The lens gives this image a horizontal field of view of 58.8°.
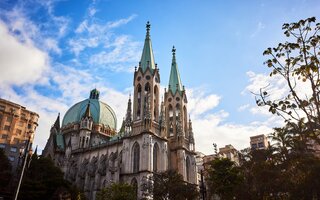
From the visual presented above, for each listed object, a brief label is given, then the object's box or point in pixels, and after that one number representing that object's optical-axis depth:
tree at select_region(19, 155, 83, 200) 40.11
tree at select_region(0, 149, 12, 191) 40.44
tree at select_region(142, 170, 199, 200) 31.97
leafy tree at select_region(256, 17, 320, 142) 12.43
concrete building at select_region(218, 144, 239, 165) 84.31
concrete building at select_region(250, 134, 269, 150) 90.77
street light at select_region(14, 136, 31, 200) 15.85
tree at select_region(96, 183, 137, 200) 34.20
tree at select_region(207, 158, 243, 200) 33.16
